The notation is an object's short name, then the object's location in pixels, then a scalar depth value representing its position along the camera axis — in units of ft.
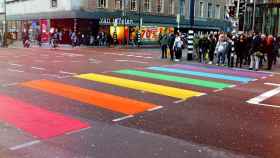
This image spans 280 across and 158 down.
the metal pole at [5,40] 136.56
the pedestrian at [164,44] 82.50
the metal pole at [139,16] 154.90
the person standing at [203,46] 75.27
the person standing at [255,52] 64.26
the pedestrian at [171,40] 80.42
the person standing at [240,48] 68.18
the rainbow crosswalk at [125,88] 27.63
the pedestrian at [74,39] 132.16
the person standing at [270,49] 66.39
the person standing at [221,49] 69.92
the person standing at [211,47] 74.08
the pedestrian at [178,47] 77.66
